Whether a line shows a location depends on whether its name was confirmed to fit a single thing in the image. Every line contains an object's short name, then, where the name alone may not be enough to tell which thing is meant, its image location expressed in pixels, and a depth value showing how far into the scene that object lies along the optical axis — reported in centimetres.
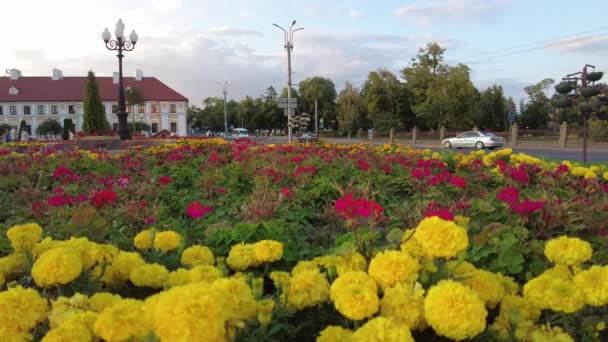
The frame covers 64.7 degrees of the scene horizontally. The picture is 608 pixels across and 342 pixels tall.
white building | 6712
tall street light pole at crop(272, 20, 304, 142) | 3428
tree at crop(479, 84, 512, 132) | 5944
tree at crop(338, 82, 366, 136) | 5762
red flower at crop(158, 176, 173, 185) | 464
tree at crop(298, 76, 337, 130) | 7844
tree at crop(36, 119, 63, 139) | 5900
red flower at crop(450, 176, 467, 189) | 362
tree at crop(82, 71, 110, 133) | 3225
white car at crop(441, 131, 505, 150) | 3209
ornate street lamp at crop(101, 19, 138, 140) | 1739
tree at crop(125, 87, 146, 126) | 5328
